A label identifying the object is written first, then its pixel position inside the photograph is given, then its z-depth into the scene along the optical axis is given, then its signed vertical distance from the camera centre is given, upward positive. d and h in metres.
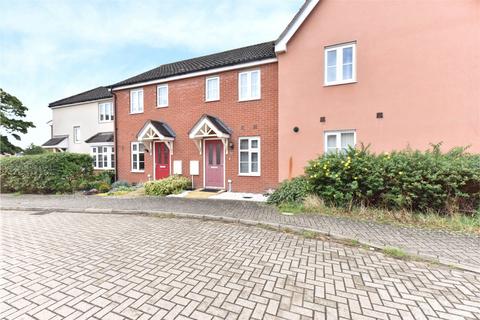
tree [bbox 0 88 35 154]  22.94 +3.95
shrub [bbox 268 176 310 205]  8.09 -1.40
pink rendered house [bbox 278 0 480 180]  7.24 +2.80
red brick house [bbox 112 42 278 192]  10.48 +1.86
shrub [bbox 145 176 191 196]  10.69 -1.52
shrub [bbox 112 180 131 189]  13.29 -1.72
